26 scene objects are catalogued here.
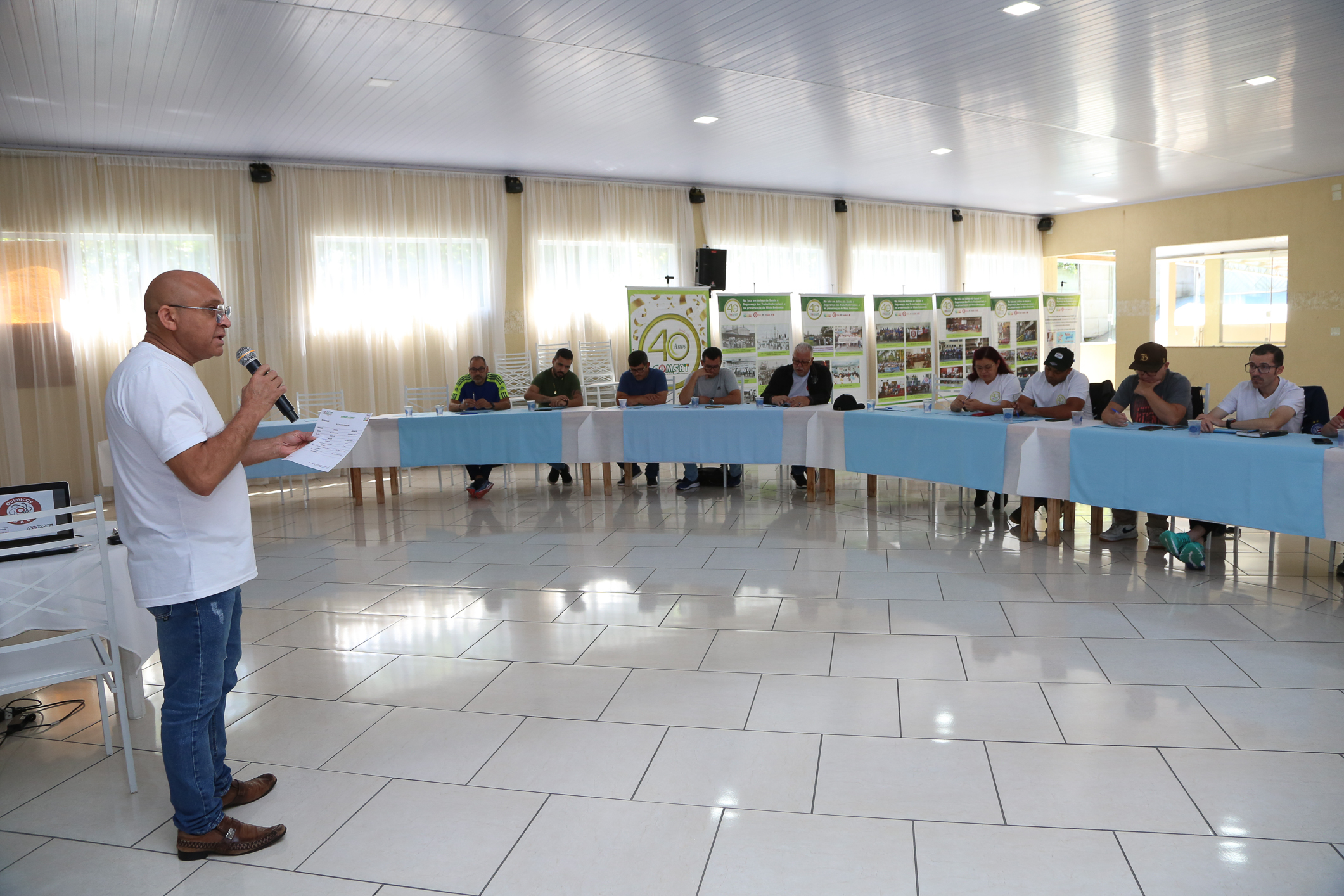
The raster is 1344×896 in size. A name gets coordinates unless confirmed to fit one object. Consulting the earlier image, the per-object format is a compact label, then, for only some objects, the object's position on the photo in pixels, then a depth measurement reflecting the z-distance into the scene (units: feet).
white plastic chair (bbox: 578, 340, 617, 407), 31.47
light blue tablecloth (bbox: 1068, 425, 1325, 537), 12.41
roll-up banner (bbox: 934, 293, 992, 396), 37.04
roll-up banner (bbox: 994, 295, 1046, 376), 38.73
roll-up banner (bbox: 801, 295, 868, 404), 34.81
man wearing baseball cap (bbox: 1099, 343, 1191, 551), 15.14
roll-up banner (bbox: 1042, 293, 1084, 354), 40.22
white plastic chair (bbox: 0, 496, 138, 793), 8.09
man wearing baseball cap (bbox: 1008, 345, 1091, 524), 16.90
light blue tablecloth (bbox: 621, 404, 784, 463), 20.93
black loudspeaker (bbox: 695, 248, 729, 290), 33.09
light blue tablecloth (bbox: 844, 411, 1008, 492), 16.79
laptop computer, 8.57
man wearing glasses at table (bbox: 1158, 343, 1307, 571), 14.20
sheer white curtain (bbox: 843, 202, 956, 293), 38.14
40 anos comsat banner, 31.22
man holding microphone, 6.42
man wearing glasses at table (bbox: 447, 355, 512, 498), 22.93
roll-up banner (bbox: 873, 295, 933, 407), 36.14
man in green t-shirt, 23.66
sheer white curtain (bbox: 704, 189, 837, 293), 34.55
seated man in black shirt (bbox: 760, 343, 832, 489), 21.95
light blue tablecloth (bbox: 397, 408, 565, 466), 21.99
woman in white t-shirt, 18.35
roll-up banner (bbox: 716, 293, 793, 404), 32.12
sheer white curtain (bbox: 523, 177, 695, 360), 31.04
